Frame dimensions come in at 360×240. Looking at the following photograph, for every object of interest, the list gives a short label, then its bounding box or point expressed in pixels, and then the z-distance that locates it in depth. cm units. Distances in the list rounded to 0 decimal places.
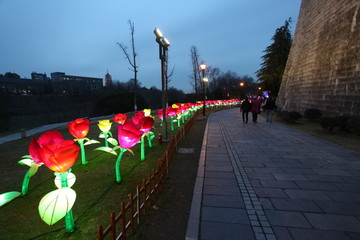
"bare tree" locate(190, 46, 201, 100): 3381
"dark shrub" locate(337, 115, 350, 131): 898
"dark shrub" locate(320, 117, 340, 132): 890
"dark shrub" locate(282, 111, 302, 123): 1268
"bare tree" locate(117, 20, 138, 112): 1722
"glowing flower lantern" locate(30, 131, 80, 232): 189
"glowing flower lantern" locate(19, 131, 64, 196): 255
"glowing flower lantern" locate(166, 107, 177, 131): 969
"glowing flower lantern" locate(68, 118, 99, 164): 422
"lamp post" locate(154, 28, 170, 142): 699
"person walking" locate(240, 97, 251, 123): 1351
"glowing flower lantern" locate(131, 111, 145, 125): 491
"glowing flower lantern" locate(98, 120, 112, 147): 533
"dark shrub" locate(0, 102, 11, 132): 1953
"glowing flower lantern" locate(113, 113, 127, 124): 651
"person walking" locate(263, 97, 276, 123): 1305
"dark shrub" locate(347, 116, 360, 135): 808
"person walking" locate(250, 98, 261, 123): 1312
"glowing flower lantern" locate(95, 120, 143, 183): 342
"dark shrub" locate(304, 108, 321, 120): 1295
